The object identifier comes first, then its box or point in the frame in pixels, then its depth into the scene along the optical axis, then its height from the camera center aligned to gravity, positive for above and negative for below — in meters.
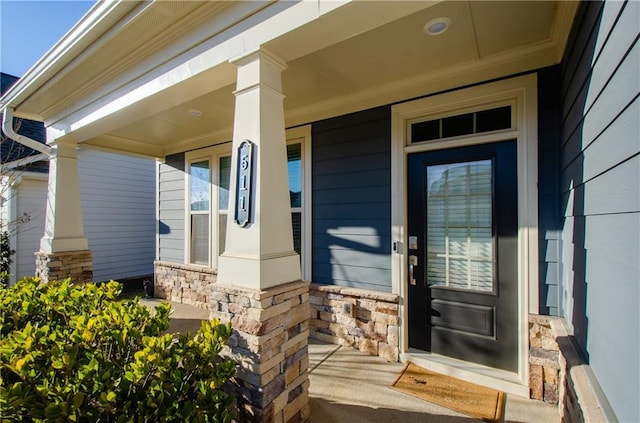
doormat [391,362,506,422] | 2.20 -1.43
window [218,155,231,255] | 4.61 +0.27
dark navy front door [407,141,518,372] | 2.51 -0.35
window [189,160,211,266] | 4.88 +0.08
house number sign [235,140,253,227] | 1.96 +0.21
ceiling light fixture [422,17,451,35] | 2.03 +1.31
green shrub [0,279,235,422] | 1.21 -0.73
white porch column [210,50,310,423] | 1.83 -0.41
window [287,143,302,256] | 3.74 +0.34
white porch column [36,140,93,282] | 4.06 -0.16
